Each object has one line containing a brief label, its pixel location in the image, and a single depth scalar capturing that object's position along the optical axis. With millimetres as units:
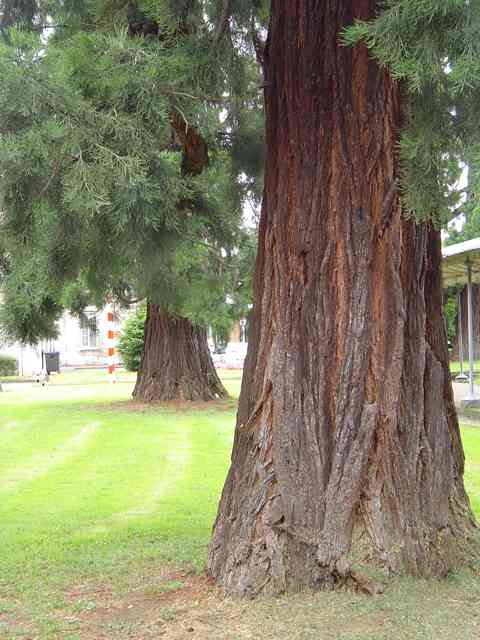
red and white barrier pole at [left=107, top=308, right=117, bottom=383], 24084
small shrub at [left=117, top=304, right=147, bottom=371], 36406
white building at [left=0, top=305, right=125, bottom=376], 43938
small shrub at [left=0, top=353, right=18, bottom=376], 41312
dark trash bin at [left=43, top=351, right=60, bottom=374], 38269
